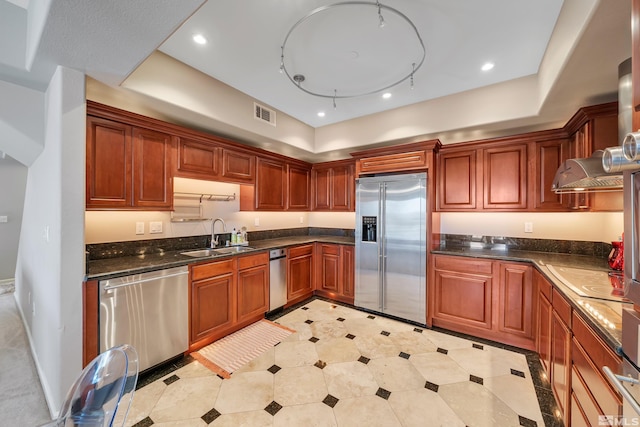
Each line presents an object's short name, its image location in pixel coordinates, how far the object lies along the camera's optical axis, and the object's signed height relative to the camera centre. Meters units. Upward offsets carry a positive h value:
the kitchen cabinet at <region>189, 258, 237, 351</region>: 2.43 -0.93
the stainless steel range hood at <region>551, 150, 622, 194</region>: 1.48 +0.24
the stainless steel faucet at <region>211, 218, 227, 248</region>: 3.17 -0.27
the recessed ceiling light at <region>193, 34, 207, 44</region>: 2.03 +1.45
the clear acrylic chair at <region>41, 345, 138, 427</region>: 0.90 -0.68
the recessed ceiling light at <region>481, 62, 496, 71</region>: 2.37 +1.45
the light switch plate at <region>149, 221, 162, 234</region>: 2.70 -0.17
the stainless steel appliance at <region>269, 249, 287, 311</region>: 3.28 -0.90
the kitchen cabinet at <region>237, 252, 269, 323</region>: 2.89 -0.91
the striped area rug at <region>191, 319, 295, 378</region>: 2.28 -1.39
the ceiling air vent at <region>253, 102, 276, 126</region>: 3.20 +1.33
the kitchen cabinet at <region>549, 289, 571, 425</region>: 1.46 -0.90
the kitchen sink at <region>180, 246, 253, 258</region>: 2.79 -0.48
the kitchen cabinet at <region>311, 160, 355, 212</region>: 4.11 +0.47
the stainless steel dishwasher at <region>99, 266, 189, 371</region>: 1.89 -0.85
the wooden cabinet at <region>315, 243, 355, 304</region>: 3.70 -0.91
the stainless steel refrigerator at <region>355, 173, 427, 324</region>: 3.07 -0.42
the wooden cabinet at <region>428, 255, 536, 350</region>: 2.52 -0.95
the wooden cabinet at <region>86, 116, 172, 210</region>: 2.04 +0.41
